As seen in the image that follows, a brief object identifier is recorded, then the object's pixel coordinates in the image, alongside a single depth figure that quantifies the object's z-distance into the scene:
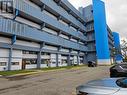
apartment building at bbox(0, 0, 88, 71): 15.38
